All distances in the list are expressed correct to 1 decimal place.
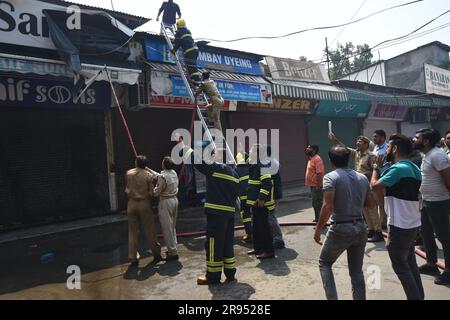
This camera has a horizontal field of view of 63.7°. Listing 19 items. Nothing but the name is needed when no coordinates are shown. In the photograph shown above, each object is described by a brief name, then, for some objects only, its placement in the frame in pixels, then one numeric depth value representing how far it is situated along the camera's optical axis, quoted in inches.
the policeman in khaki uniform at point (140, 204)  240.2
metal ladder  315.7
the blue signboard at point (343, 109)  662.4
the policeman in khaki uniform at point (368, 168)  266.8
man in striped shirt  150.0
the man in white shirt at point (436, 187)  183.2
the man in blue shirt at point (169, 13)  384.8
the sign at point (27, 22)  298.2
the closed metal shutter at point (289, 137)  577.3
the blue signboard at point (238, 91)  403.9
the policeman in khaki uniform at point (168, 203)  246.7
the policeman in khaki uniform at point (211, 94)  345.4
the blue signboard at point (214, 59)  402.0
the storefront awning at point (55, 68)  282.0
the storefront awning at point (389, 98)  647.8
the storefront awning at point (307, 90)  517.2
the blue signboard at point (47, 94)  332.8
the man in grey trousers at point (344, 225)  148.1
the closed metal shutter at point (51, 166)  346.9
